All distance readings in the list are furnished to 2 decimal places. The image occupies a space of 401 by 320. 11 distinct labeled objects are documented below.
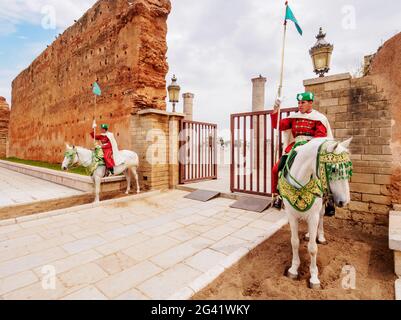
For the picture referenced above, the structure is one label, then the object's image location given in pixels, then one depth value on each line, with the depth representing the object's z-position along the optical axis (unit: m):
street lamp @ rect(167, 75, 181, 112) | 8.84
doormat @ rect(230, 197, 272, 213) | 5.50
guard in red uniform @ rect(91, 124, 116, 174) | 6.39
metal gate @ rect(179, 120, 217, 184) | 8.48
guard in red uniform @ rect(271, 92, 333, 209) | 3.28
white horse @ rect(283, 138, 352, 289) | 2.07
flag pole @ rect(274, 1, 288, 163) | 3.15
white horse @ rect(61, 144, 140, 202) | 6.29
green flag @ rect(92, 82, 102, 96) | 7.45
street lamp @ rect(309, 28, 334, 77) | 4.92
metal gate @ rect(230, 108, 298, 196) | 6.11
